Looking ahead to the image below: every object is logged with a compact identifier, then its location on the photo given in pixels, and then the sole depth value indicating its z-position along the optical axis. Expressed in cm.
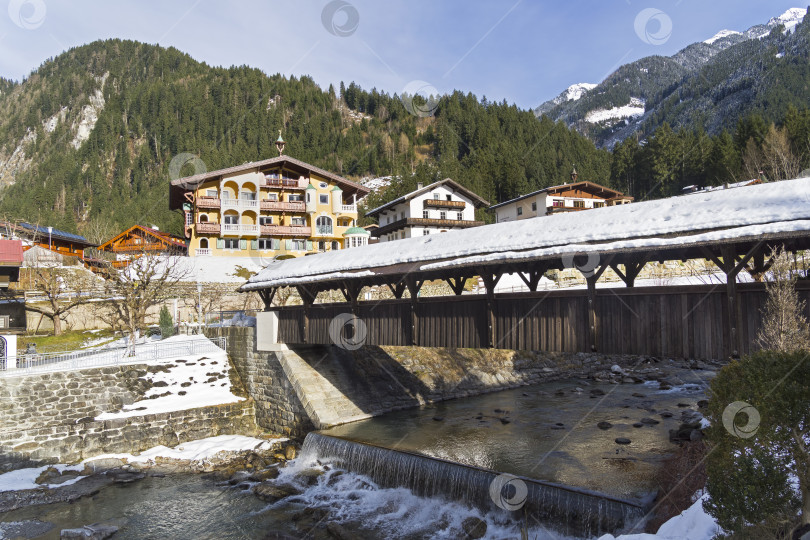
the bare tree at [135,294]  2661
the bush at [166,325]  2906
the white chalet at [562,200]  5359
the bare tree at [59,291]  3108
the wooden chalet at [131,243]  5948
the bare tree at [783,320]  923
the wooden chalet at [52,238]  5013
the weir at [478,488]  1059
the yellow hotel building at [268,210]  4781
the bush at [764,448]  646
